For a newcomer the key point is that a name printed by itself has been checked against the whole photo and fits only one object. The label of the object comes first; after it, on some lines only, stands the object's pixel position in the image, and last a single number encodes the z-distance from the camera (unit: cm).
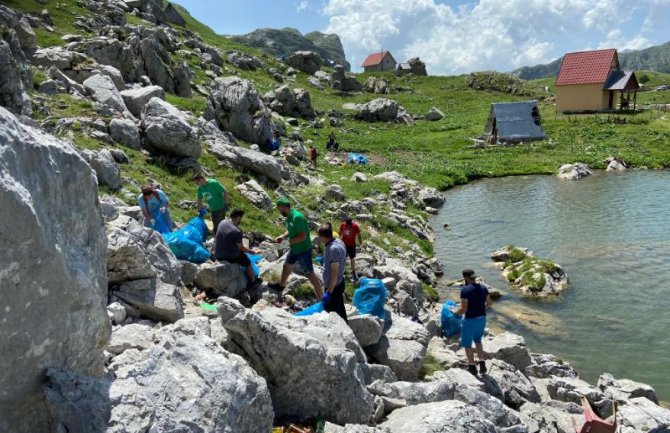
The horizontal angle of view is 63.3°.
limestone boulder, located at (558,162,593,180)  4550
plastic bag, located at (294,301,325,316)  1264
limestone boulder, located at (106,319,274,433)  573
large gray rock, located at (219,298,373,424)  824
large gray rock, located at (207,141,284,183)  2845
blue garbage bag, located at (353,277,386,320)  1425
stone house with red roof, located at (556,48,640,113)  7406
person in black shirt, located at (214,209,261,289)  1416
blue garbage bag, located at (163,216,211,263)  1474
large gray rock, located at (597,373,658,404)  1329
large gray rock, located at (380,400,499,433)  767
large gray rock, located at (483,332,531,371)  1455
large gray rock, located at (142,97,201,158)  2519
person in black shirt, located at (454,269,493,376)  1296
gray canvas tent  6059
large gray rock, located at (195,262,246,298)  1336
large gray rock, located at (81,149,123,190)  1847
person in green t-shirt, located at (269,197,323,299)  1412
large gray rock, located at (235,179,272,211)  2431
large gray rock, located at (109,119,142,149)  2483
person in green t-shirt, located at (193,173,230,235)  1782
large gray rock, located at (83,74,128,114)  2808
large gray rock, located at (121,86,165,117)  3019
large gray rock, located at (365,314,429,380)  1186
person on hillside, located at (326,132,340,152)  4998
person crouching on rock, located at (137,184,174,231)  1538
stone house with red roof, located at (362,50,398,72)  16112
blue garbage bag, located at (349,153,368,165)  4701
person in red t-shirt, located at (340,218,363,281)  1932
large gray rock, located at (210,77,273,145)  3631
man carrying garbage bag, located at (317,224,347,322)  1238
